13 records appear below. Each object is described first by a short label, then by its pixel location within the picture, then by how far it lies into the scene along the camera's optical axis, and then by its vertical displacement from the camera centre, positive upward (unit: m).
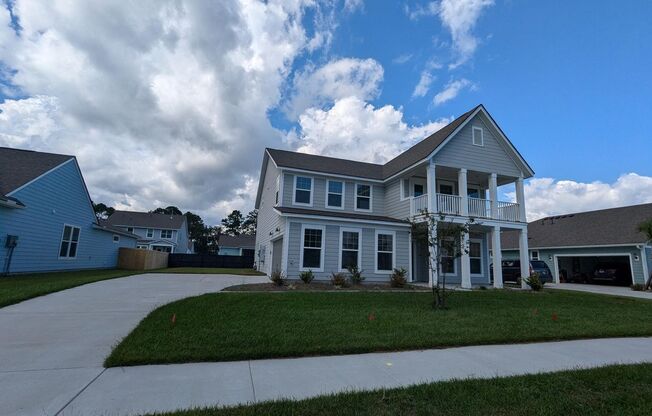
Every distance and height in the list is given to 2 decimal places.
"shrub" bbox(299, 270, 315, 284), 11.98 -0.66
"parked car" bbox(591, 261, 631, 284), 21.95 -0.16
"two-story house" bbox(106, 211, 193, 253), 41.02 +3.46
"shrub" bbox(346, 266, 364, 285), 13.07 -0.58
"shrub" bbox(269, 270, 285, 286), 11.42 -0.75
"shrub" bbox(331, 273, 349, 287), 11.93 -0.77
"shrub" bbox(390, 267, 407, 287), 12.91 -0.67
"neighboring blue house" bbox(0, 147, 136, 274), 12.69 +1.60
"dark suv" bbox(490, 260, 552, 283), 19.56 -0.17
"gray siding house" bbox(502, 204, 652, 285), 19.80 +1.84
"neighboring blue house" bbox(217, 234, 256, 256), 48.12 +1.91
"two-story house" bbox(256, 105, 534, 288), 13.61 +2.97
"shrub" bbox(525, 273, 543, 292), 13.86 -0.66
